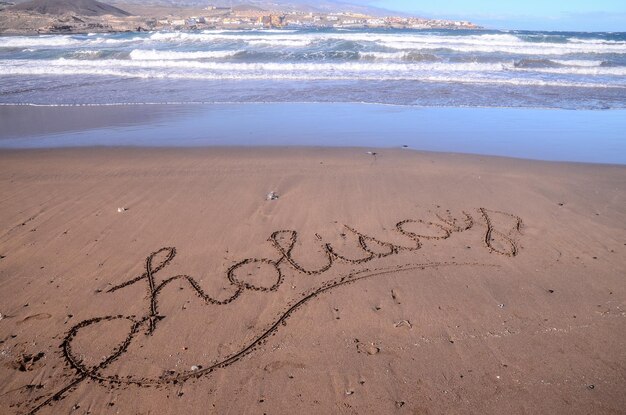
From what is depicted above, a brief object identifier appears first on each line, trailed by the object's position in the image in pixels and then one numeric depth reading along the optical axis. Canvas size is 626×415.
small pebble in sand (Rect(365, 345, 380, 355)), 3.00
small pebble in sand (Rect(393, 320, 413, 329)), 3.28
